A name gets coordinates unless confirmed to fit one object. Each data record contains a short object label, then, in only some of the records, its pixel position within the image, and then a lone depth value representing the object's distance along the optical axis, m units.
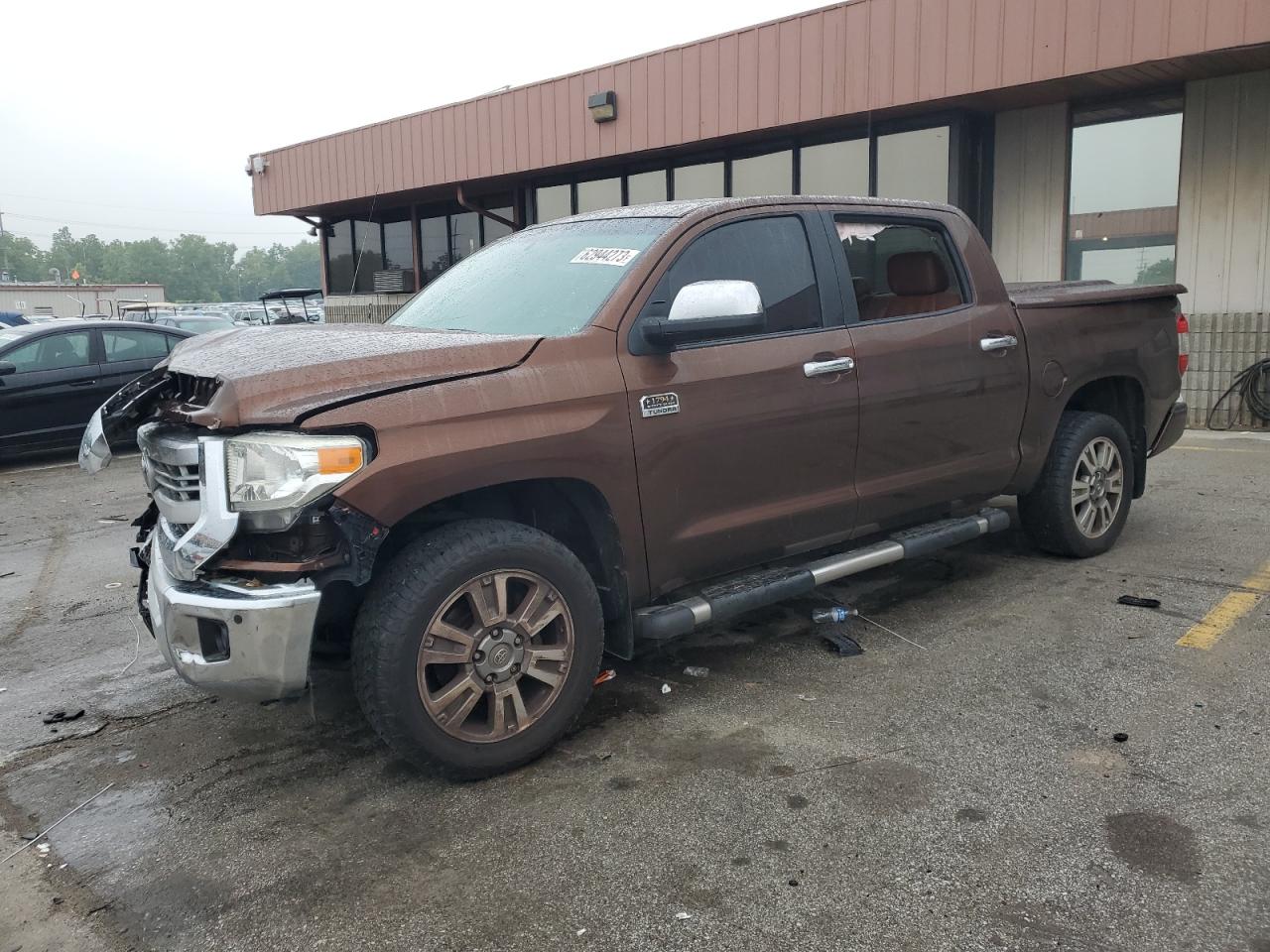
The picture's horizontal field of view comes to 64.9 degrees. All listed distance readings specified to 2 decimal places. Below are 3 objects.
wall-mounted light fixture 13.43
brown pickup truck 2.92
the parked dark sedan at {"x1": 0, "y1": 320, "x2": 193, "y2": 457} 10.02
